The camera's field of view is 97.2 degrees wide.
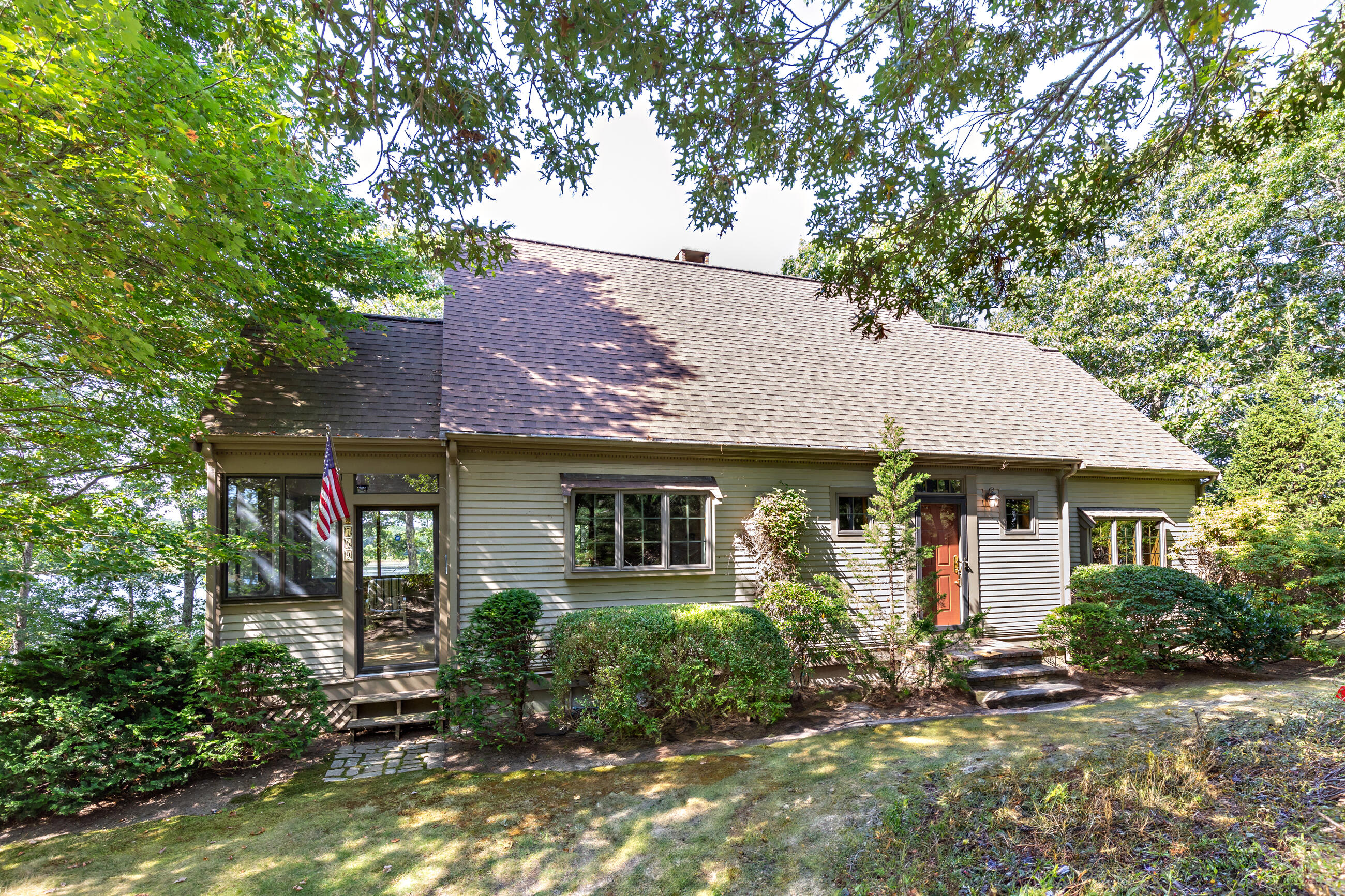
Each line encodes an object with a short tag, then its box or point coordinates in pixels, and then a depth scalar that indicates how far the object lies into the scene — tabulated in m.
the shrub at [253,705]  5.81
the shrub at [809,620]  7.59
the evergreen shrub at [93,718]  5.03
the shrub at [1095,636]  8.44
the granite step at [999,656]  8.52
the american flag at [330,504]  6.31
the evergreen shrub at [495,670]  6.45
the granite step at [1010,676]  8.05
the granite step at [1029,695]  7.54
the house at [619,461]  7.45
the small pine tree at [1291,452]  12.16
